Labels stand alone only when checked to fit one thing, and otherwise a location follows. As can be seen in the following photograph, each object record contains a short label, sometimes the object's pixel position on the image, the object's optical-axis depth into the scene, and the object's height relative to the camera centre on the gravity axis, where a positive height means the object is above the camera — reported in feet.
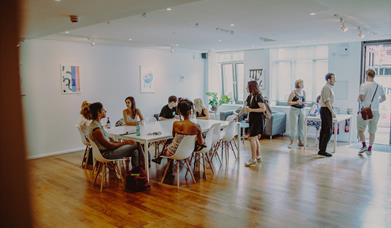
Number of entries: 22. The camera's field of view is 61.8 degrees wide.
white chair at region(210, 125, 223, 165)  18.20 -2.76
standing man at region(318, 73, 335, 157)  20.34 -1.47
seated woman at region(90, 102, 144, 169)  14.70 -2.19
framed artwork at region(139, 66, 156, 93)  27.99 +1.16
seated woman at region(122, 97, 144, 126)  19.53 -1.26
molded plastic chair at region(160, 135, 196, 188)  15.03 -2.63
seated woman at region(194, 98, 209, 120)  22.75 -1.29
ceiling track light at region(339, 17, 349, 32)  16.28 +3.49
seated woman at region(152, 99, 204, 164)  15.10 -1.63
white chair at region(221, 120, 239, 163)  19.35 -2.51
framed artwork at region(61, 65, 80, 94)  22.79 +1.08
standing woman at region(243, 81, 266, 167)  18.43 -1.02
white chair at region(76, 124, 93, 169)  18.62 -3.32
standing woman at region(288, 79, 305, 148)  23.68 -1.47
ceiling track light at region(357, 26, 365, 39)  19.37 +3.58
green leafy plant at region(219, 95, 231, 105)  33.78 -0.71
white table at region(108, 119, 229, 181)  15.20 -1.97
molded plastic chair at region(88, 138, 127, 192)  14.84 -3.51
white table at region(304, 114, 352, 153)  22.35 -1.97
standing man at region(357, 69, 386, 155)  21.26 -0.71
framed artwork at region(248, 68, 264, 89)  31.07 +1.53
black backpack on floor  14.97 -4.10
